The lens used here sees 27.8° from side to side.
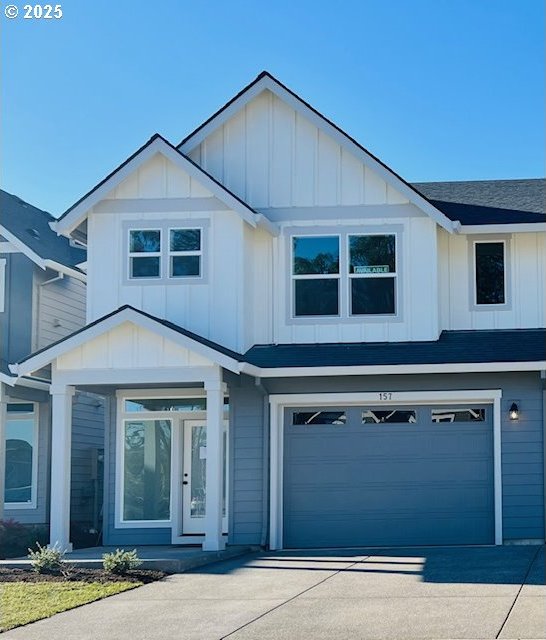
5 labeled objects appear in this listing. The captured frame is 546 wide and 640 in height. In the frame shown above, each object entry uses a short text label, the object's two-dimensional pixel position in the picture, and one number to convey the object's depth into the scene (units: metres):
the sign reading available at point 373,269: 18.48
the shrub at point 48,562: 14.39
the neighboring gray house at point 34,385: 21.56
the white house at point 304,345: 17.30
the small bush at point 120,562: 13.98
